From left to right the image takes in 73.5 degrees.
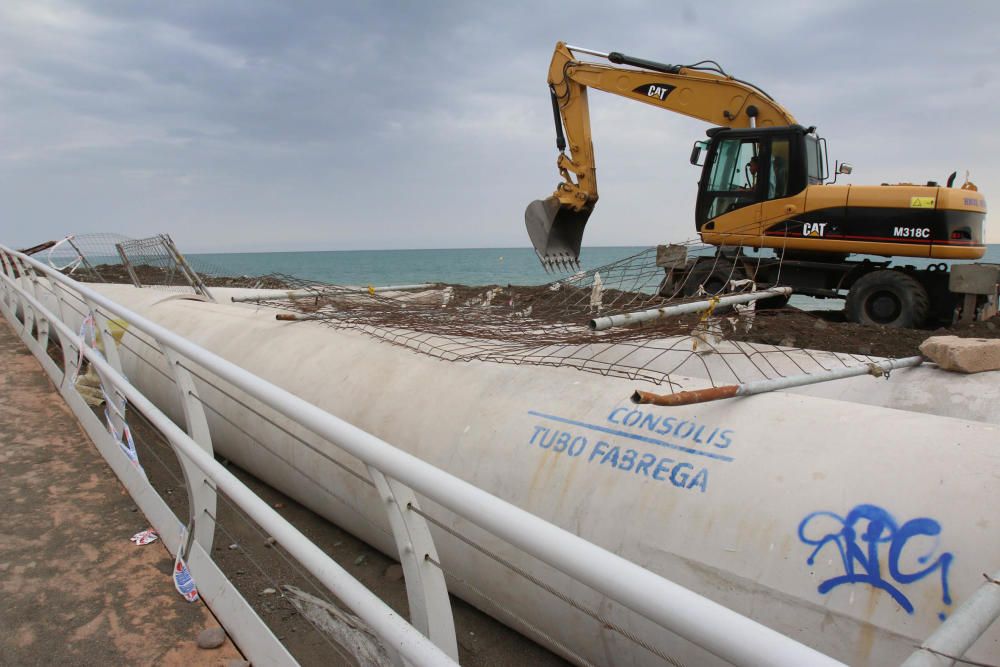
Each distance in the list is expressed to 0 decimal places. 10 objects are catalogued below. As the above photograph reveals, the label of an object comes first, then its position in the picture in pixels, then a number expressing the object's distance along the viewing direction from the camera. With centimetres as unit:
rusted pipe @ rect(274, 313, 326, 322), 545
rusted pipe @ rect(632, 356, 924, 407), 277
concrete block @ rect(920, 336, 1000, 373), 431
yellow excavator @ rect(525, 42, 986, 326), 951
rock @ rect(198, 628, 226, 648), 241
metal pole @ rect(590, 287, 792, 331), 360
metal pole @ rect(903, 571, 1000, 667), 130
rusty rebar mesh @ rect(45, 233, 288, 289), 935
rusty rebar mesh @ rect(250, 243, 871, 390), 417
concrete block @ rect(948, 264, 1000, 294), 911
